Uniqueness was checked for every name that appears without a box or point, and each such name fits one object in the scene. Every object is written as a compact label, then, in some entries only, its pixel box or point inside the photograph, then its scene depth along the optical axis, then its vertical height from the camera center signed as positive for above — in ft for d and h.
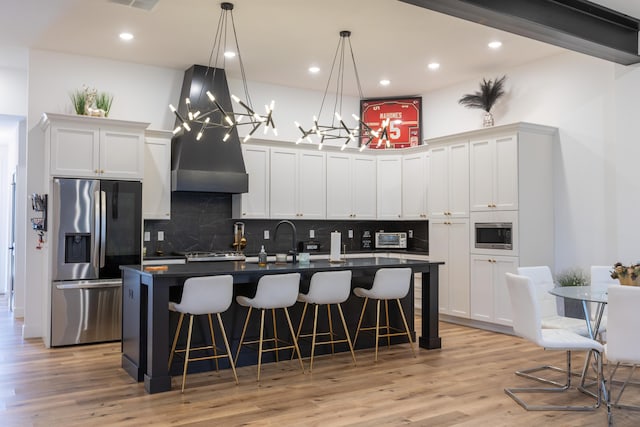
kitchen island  13.93 -2.09
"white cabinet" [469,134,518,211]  20.81 +2.07
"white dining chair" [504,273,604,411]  12.47 -2.60
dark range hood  21.79 +3.00
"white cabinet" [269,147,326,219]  24.94 +1.94
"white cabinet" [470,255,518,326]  20.93 -2.47
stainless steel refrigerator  19.13 -0.96
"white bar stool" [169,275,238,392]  13.78 -1.83
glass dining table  12.59 -1.64
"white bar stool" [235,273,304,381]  14.93 -1.89
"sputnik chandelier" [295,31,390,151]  17.89 +6.63
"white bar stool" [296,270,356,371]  15.85 -1.87
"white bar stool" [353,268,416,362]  16.99 -1.92
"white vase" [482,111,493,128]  22.82 +4.41
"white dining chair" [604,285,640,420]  11.12 -2.03
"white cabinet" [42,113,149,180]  19.19 +2.85
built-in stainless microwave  20.88 -0.37
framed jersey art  27.35 +5.50
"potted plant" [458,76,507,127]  22.99 +5.49
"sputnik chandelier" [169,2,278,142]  15.92 +6.65
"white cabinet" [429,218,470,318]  22.68 -1.43
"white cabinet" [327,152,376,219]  26.37 +1.94
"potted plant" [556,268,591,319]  19.74 -2.07
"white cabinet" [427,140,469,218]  22.72 +1.93
